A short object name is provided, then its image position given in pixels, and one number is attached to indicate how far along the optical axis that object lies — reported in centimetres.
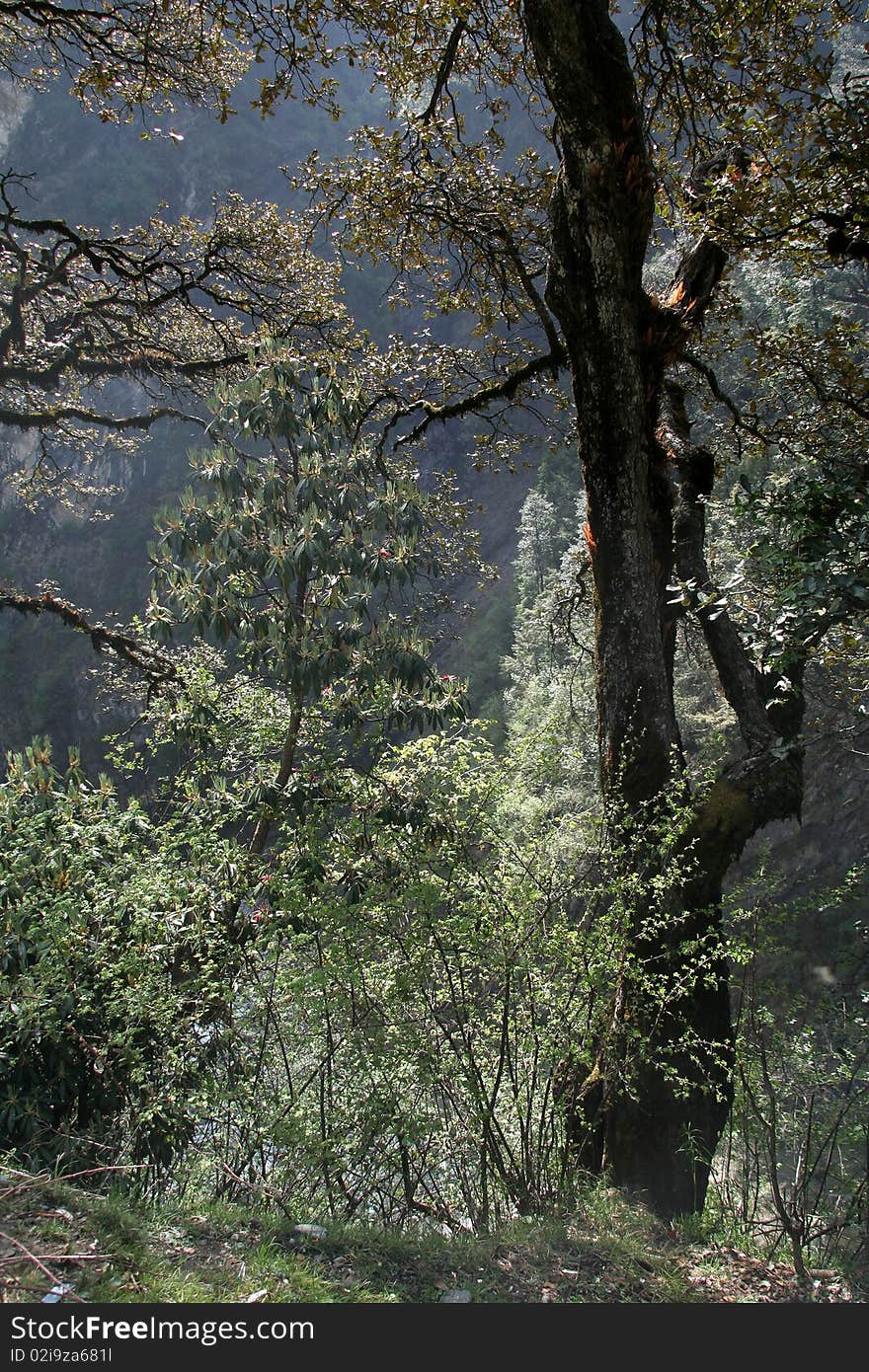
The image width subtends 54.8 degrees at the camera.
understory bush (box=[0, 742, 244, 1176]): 373
